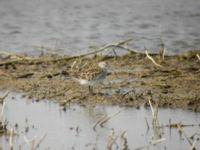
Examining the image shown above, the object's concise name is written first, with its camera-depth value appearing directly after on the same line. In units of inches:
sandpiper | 1001.5
